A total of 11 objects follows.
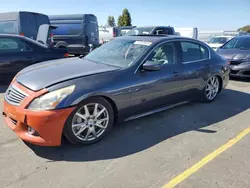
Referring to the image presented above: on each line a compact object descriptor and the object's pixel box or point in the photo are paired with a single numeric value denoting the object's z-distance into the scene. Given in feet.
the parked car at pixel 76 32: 36.76
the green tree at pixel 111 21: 206.20
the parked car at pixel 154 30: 36.40
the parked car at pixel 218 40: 45.83
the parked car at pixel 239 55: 22.35
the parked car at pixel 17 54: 18.15
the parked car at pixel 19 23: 29.52
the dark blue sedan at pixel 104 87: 8.89
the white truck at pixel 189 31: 67.36
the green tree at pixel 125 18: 151.33
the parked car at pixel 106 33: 64.49
